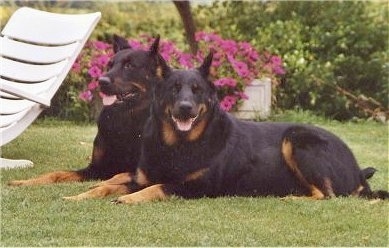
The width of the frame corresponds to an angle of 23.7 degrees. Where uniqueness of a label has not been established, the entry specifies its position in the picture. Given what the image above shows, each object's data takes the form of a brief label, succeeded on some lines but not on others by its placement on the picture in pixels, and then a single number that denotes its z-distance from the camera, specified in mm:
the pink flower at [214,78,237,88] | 10766
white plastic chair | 7910
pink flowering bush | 10830
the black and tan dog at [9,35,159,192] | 6523
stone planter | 11250
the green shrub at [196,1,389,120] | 12086
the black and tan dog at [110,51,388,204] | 6094
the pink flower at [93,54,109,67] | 10812
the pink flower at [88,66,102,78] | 10625
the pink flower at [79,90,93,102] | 10617
